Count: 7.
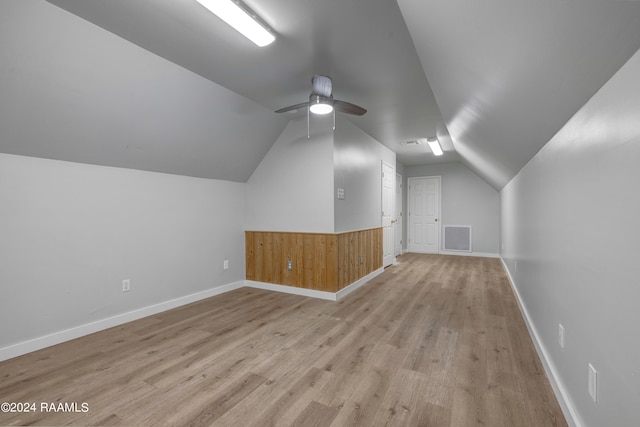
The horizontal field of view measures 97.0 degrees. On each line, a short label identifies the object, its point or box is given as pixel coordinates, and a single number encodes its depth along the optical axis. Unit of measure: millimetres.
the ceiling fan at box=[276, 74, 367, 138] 2473
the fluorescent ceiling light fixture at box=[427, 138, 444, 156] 4903
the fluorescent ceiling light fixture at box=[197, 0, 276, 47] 1607
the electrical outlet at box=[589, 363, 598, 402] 1185
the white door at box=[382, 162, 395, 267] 5465
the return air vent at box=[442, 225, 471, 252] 7184
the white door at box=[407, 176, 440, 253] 7562
